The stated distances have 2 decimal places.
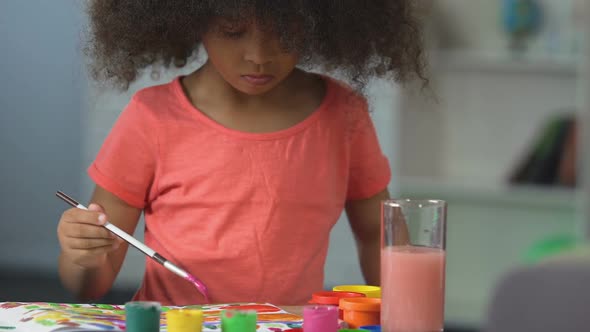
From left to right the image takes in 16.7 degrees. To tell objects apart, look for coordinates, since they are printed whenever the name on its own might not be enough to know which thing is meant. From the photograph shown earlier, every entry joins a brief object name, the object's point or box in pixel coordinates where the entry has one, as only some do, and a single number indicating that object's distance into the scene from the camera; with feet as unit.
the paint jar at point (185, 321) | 6.74
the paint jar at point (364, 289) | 7.50
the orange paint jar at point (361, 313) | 7.17
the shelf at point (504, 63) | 17.32
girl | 8.03
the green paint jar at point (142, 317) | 6.69
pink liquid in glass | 6.96
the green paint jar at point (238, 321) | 6.71
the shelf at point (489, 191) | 17.32
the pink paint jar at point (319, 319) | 6.86
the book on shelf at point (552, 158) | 16.98
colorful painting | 6.81
